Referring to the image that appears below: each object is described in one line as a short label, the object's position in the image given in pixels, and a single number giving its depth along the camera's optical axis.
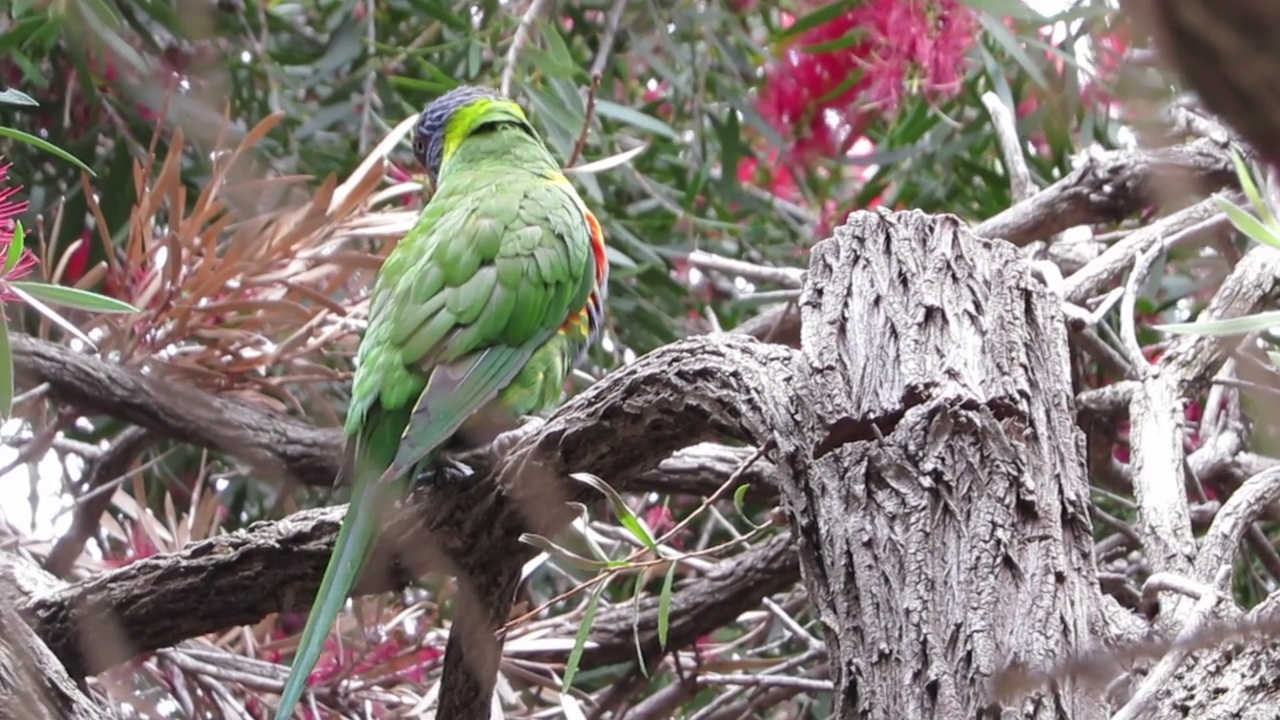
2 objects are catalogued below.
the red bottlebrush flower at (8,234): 4.92
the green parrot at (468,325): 5.01
